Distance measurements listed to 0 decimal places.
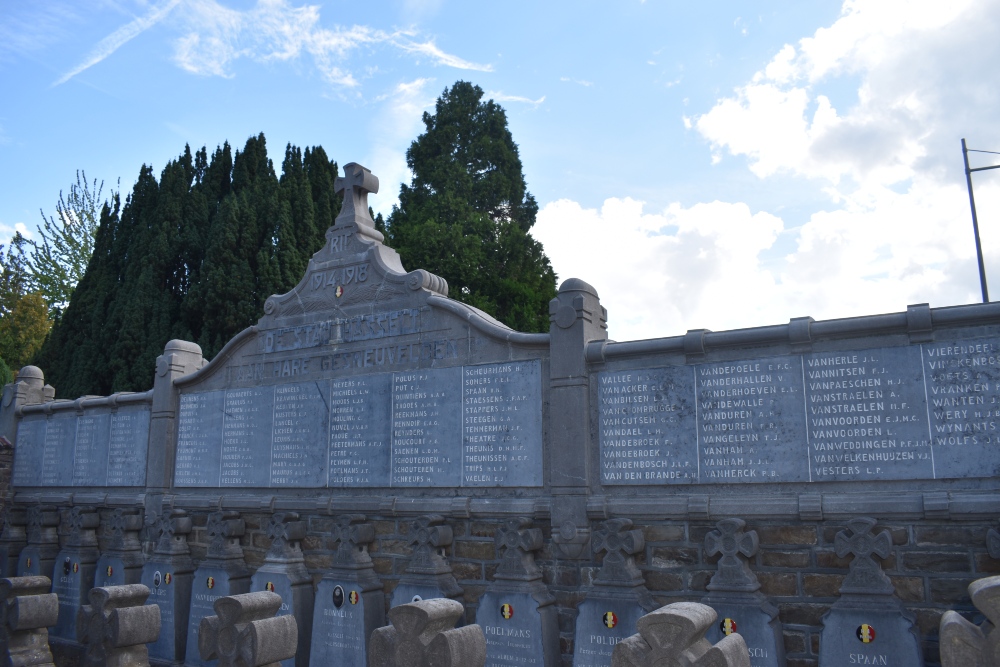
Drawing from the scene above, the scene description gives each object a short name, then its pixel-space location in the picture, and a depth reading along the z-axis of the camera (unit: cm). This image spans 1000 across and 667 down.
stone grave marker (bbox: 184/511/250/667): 938
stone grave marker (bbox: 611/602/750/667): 406
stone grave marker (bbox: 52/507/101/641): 1090
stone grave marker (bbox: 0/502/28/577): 1192
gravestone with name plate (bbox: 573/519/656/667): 680
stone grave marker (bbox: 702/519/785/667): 624
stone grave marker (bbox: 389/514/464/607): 790
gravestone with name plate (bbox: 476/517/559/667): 718
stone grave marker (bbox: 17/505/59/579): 1152
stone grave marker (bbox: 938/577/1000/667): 373
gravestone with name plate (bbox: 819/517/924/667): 580
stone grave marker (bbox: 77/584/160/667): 633
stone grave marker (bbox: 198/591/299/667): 552
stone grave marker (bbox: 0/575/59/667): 698
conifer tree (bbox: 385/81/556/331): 1919
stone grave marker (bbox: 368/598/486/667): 486
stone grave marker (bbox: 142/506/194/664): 959
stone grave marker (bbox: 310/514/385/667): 818
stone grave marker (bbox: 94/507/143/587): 1055
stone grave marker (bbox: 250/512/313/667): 874
